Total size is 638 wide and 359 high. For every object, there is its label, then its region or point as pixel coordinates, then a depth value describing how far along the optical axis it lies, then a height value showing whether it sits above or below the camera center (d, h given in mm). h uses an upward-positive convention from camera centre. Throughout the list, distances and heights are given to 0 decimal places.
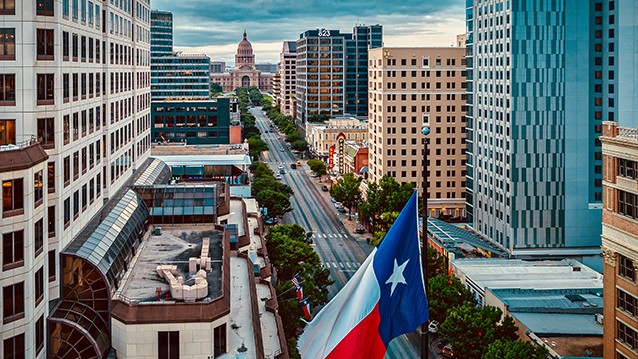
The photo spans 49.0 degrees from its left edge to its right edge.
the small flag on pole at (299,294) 73250 -16729
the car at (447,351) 74188 -23039
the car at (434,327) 67038 -19129
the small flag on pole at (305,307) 69162 -17322
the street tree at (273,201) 138250 -13184
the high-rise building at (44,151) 42125 -1157
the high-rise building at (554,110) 105750 +3749
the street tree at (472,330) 62125 -17529
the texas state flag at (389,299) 25375 -6008
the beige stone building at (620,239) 48062 -7393
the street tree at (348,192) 155625 -12826
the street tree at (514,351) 55125 -17241
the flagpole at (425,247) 24250 -4092
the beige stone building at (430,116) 142625 +3744
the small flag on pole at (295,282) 73719 -15700
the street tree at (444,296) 71188 -16730
